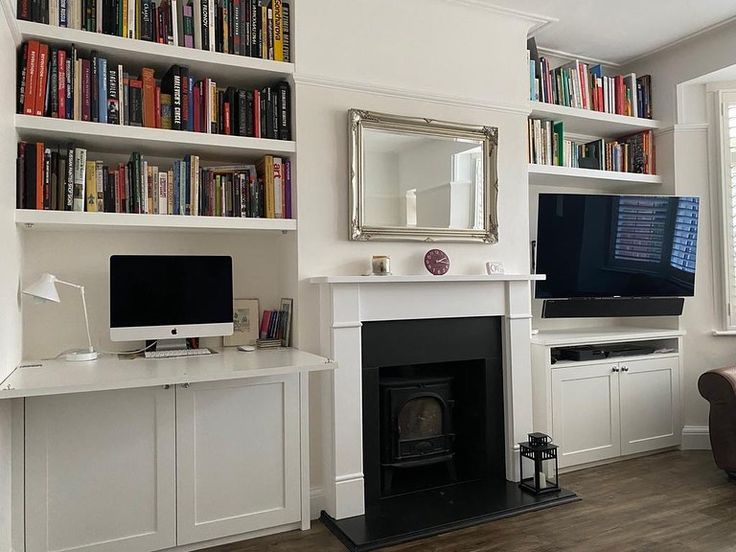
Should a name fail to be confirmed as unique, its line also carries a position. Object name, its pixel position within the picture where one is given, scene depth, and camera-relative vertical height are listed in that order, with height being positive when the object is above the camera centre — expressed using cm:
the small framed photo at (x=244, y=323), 304 -20
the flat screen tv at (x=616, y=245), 378 +23
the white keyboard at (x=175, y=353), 270 -32
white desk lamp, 240 -2
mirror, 305 +58
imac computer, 266 -5
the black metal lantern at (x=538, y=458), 308 -97
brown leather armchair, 323 -77
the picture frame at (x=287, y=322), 298 -20
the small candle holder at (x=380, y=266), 299 +9
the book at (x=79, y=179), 256 +49
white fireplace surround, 284 -24
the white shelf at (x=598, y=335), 353 -36
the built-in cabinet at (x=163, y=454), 228 -72
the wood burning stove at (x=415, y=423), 311 -78
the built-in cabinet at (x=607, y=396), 348 -74
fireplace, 300 -68
